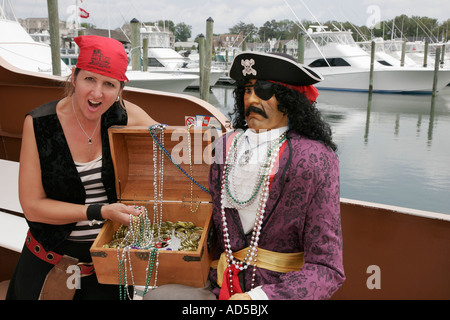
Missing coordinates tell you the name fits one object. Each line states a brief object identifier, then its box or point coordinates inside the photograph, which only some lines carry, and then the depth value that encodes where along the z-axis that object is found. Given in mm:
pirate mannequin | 1340
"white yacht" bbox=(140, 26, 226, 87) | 21417
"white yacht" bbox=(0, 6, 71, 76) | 11688
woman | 1581
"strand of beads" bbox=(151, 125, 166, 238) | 1900
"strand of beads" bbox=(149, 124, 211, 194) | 1731
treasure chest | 1540
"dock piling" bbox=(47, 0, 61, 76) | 7738
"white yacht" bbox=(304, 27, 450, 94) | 21109
